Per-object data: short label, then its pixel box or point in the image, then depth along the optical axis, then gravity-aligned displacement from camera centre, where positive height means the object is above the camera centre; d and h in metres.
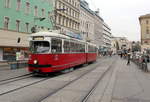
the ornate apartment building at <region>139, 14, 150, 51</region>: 71.76 +9.18
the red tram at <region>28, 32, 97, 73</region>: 12.39 -0.07
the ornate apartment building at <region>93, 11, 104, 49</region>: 81.44 +10.37
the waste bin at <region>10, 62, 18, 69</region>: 17.58 -1.49
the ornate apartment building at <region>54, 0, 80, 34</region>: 42.04 +9.45
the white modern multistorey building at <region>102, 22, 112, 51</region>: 105.76 +9.76
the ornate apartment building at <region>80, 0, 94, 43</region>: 60.04 +11.36
